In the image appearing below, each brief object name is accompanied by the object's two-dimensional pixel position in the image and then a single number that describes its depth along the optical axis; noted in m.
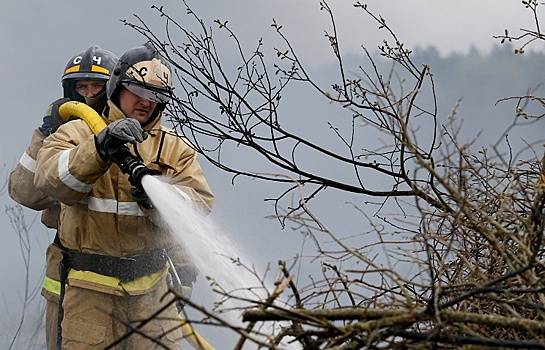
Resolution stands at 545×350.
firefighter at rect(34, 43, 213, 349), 9.06
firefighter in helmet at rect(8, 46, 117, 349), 9.92
